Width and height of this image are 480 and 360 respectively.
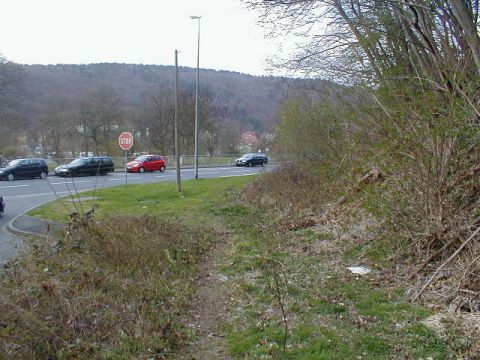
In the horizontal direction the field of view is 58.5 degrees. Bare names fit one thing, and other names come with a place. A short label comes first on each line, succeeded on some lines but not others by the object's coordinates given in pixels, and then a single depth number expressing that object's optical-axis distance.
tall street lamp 27.04
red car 39.56
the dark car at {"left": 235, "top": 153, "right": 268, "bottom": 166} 48.62
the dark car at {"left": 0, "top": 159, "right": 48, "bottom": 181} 29.33
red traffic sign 27.78
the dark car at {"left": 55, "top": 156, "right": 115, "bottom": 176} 33.16
